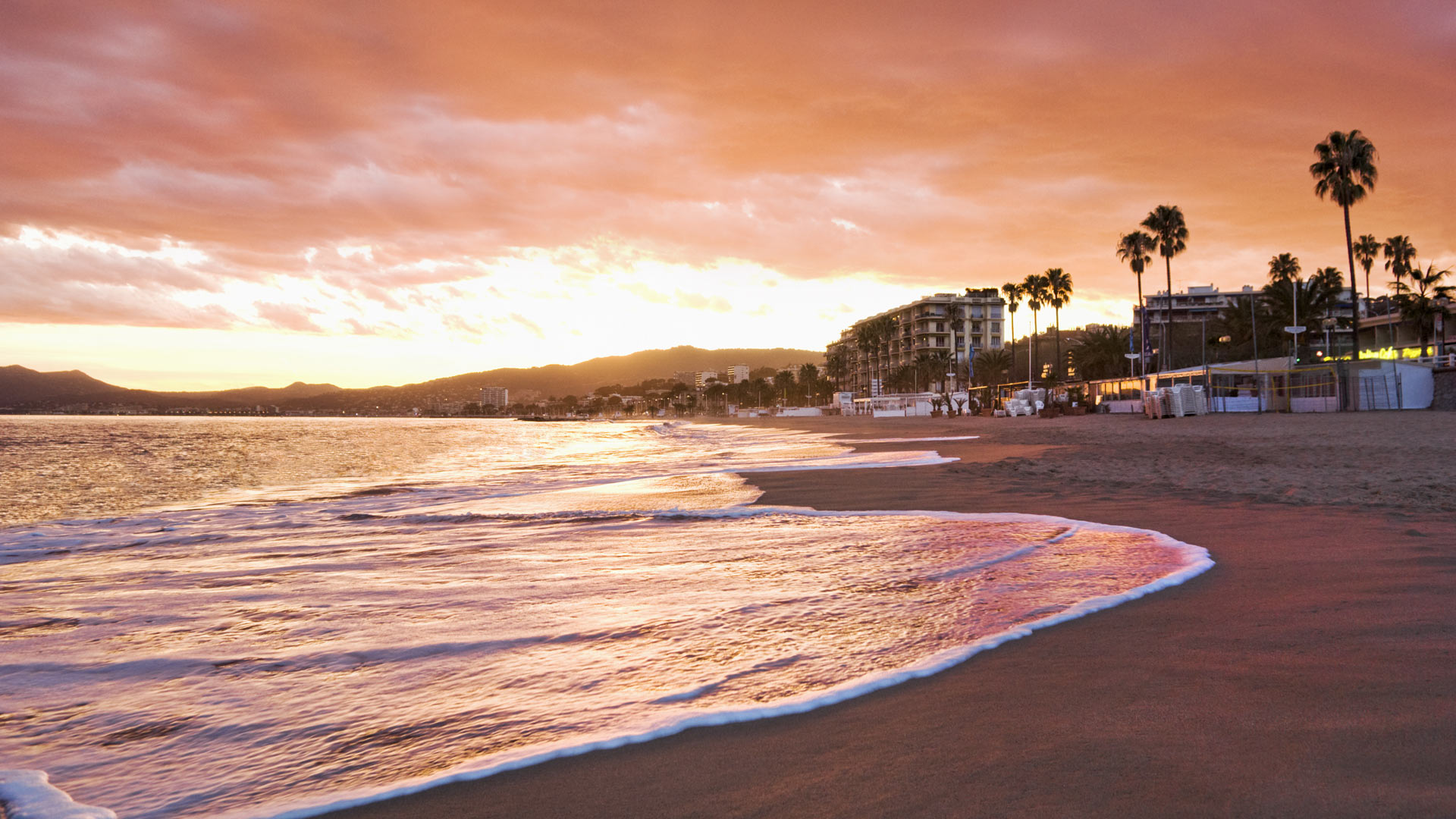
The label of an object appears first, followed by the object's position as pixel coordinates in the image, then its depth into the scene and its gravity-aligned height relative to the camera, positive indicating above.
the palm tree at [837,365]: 165.00 +7.59
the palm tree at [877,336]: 137.88 +11.24
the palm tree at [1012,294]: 94.06 +11.96
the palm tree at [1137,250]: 74.90 +13.34
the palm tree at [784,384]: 189.62 +4.68
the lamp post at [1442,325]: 67.12 +4.44
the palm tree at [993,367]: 115.12 +3.93
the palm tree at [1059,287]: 89.38 +11.96
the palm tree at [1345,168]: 46.62 +12.86
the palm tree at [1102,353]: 92.81 +4.36
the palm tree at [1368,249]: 89.56 +14.96
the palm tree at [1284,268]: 91.31 +13.48
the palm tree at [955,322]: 124.94 +11.98
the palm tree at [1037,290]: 90.19 +11.92
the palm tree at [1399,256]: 87.06 +13.68
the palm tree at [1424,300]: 67.50 +6.73
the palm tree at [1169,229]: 69.56 +14.13
